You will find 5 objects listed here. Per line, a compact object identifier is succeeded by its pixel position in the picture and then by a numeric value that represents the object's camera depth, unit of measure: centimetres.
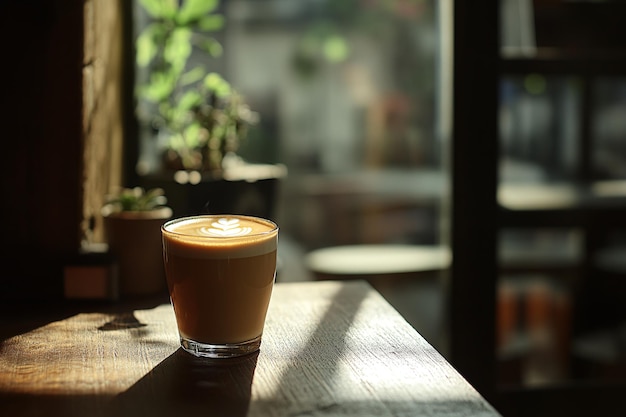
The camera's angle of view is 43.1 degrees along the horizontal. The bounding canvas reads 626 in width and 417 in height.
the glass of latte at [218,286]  109
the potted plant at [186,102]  188
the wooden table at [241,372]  92
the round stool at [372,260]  255
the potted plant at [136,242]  149
